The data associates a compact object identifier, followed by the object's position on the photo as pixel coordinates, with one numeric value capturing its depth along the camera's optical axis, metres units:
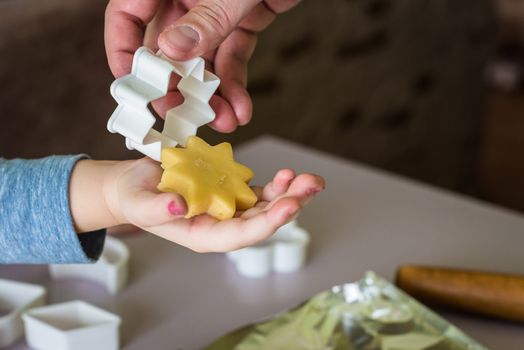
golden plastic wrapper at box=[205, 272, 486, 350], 0.69
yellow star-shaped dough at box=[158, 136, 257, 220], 0.55
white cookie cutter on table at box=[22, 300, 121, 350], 0.68
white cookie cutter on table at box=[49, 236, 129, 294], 0.78
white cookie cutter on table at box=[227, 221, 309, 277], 0.81
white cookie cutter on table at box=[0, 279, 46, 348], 0.72
